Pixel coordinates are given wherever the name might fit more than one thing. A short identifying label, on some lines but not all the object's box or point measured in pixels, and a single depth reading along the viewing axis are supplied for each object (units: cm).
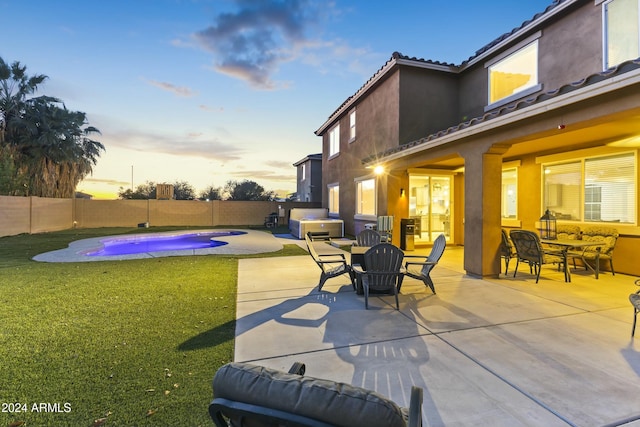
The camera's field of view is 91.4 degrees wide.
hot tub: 1431
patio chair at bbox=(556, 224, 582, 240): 753
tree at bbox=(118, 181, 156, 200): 3568
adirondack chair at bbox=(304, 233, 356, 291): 567
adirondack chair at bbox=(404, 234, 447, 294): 540
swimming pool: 920
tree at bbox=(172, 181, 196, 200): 3750
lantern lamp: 810
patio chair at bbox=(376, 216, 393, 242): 971
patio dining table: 630
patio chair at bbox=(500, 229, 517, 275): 710
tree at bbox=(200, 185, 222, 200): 3922
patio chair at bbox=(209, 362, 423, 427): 109
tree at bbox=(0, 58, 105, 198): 1669
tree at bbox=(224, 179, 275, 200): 3994
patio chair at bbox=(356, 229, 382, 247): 711
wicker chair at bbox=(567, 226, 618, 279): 665
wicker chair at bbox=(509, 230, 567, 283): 631
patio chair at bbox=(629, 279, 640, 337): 347
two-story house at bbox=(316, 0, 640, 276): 529
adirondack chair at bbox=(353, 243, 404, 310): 491
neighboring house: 2548
